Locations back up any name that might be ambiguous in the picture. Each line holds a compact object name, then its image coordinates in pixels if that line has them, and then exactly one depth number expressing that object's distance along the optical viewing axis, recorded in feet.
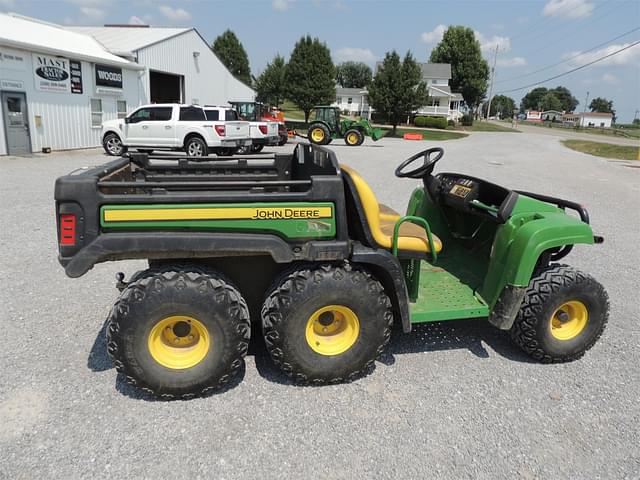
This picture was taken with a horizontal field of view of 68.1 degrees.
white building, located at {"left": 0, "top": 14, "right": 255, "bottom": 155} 48.60
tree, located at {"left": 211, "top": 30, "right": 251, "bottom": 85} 215.92
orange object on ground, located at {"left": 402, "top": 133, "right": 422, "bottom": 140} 108.68
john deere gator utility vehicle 8.99
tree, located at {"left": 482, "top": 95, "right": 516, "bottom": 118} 430.20
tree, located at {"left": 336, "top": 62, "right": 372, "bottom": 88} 341.41
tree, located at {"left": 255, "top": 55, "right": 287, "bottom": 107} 180.24
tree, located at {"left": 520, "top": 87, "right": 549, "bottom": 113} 529.32
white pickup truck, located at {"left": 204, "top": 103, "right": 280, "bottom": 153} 51.52
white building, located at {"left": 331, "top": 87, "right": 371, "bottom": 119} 253.90
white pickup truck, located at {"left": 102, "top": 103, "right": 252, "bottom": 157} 50.03
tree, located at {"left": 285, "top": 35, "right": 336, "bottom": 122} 139.74
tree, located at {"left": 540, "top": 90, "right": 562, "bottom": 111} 492.95
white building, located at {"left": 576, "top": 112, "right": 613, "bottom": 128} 397.49
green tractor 79.41
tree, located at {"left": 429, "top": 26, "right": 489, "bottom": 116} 213.25
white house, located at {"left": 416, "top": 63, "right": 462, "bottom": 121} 198.29
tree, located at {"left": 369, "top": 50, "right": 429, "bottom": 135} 129.39
